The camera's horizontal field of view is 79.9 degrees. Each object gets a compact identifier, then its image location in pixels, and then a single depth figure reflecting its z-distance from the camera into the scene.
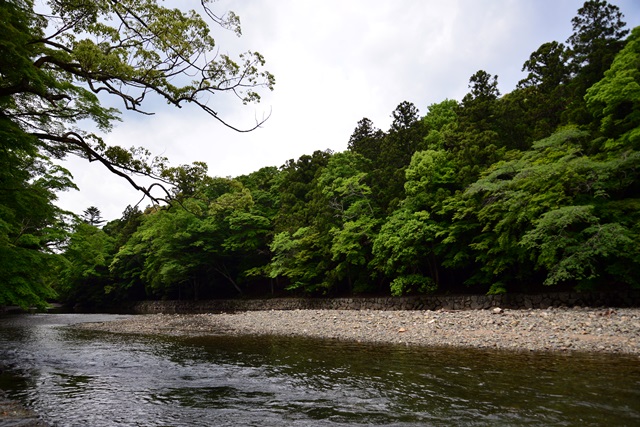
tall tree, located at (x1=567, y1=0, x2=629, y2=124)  21.89
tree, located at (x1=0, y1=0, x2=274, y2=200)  7.83
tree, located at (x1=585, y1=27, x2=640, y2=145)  17.27
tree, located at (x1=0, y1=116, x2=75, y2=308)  9.16
